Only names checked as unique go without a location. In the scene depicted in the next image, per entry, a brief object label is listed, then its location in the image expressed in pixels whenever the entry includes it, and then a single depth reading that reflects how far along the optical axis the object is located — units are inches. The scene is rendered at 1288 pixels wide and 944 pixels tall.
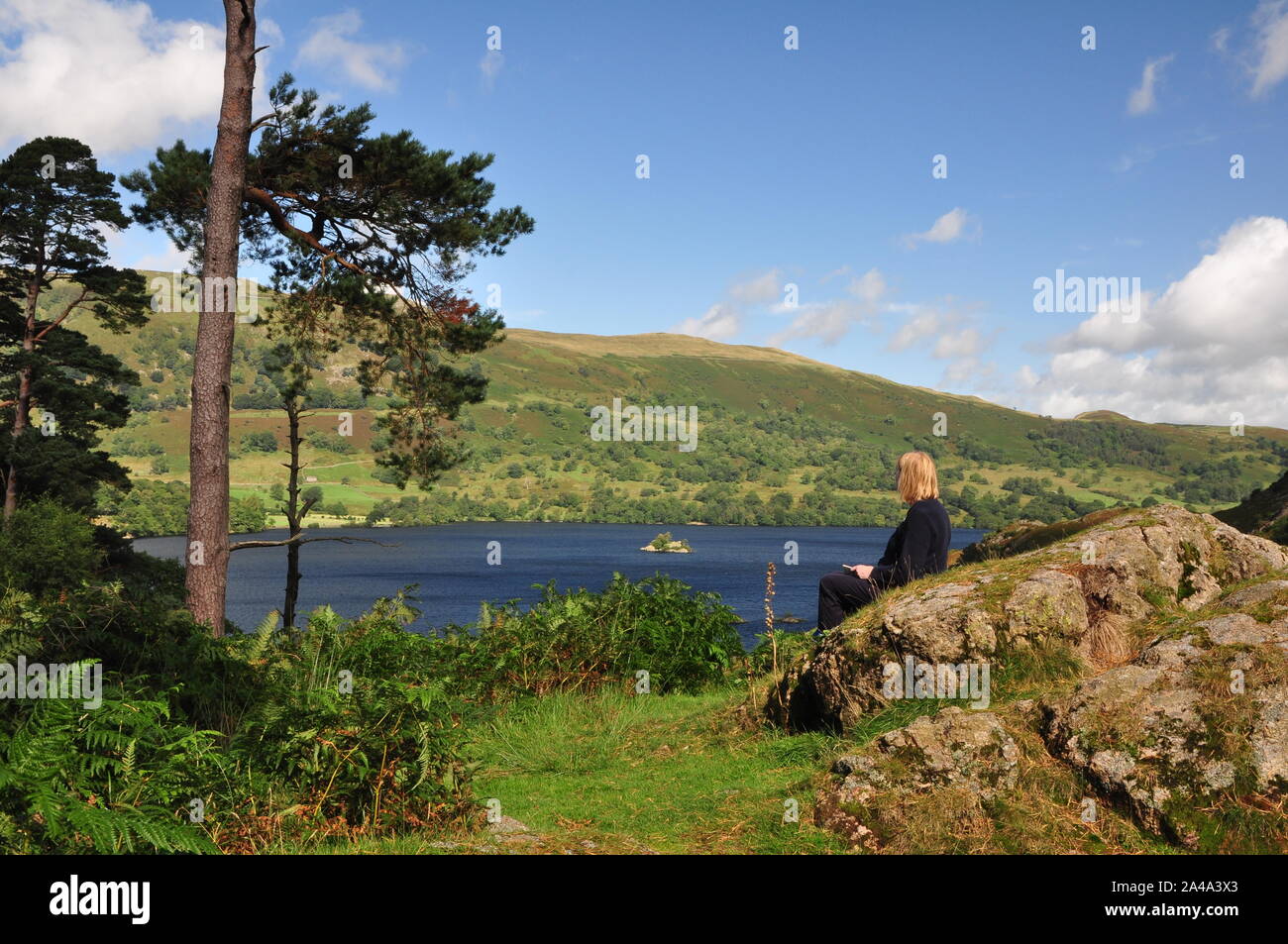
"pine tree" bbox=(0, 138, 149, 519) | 1348.4
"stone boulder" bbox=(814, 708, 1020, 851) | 221.0
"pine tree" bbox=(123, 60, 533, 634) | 466.6
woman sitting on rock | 330.3
